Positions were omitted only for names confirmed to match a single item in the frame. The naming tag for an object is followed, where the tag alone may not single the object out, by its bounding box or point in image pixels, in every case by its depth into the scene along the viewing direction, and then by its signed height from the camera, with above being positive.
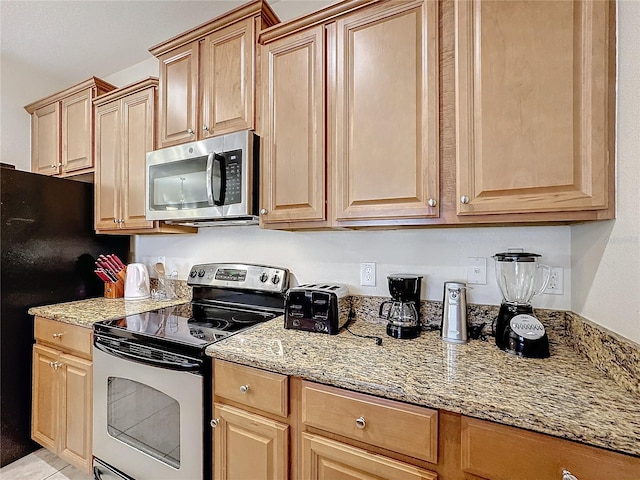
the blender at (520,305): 1.05 -0.25
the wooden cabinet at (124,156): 1.90 +0.55
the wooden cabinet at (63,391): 1.60 -0.87
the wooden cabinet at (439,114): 0.92 +0.45
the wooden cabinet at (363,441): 0.71 -0.57
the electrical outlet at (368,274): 1.56 -0.18
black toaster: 1.36 -0.33
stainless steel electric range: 1.19 -0.63
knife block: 2.18 -0.38
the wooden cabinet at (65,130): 2.22 +0.84
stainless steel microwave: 1.44 +0.29
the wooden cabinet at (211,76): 1.50 +0.86
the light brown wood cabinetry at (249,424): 1.03 -0.66
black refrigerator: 1.78 -0.20
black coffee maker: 1.27 -0.30
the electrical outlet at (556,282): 1.22 -0.18
